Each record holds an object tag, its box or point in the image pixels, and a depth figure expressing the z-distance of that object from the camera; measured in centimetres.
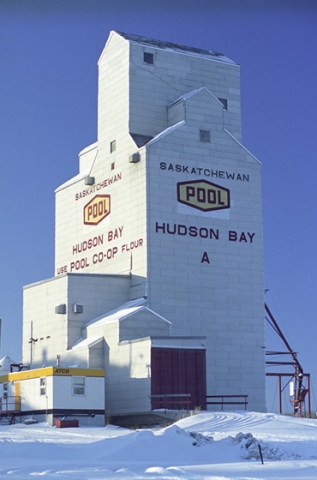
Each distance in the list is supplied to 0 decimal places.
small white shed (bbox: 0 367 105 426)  5288
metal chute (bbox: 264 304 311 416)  6762
